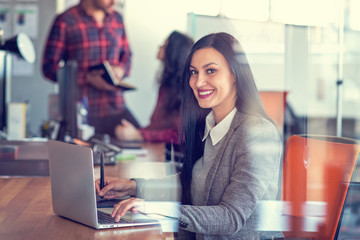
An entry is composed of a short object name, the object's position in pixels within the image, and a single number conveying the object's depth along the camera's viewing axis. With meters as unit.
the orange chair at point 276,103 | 2.31
